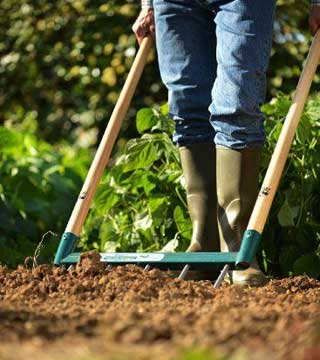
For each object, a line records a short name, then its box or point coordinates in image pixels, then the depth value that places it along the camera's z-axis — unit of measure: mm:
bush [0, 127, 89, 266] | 9523
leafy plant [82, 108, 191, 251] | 8256
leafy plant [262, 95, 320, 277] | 7630
